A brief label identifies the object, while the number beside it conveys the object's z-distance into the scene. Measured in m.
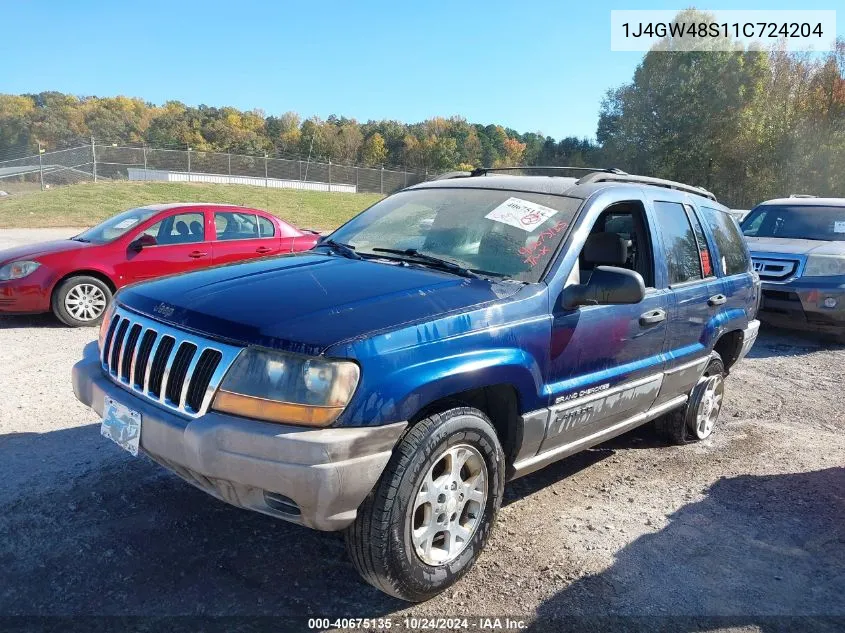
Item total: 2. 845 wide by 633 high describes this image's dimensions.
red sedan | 7.25
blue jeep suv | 2.42
